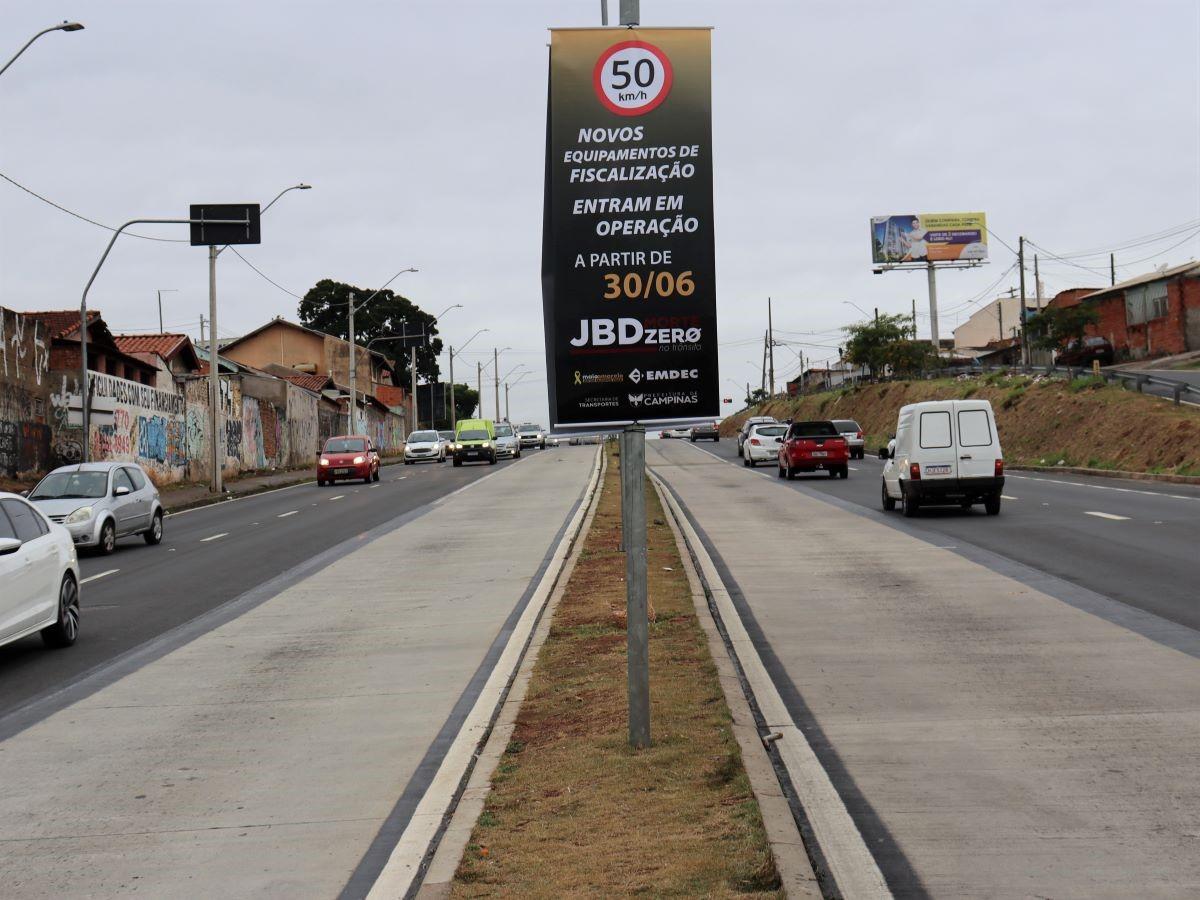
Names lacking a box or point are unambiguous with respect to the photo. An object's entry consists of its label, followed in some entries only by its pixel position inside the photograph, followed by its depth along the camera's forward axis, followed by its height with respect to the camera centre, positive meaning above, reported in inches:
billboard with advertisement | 3961.6 +519.0
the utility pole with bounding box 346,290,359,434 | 2474.7 +29.1
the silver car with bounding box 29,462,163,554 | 861.8 -44.3
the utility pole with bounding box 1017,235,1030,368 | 2815.0 +334.8
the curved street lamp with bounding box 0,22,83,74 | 890.1 +268.7
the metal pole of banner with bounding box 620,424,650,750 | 289.3 -36.3
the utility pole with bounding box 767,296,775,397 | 5073.8 +306.5
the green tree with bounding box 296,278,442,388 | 4926.2 +416.8
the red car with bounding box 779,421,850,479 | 1533.0 -35.0
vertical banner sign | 295.3 +42.6
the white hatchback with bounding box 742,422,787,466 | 2011.6 -35.4
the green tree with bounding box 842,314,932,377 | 3656.5 +190.7
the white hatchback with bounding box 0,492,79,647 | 440.8 -48.6
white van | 940.0 -27.9
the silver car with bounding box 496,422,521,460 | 2615.7 -34.5
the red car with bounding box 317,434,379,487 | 1797.5 -42.6
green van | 2277.3 -27.9
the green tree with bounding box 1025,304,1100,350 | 2940.5 +196.2
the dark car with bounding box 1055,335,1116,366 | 3090.6 +135.9
